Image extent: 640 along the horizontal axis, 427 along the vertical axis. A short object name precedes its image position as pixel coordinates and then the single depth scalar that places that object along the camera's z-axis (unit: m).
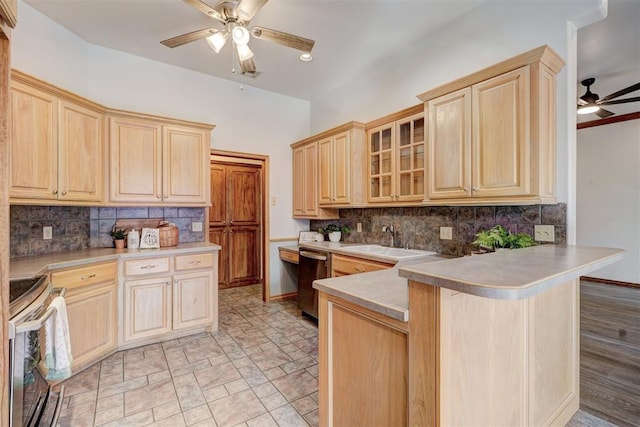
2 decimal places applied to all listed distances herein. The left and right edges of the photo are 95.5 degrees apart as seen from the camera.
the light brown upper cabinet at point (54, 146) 2.14
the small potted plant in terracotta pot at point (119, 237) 2.97
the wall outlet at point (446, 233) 2.70
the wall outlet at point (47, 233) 2.58
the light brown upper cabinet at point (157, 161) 2.91
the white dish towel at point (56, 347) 1.47
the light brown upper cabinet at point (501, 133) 1.85
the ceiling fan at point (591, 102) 3.42
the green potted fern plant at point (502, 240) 1.93
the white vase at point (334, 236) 3.86
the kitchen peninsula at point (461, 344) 0.98
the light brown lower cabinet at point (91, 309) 2.26
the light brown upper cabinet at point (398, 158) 2.79
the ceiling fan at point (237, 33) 2.04
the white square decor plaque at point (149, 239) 3.01
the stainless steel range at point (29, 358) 1.11
